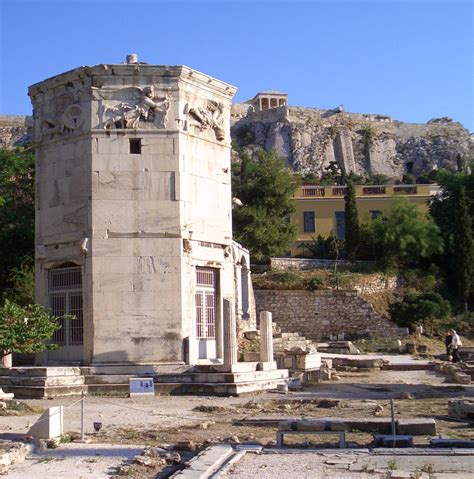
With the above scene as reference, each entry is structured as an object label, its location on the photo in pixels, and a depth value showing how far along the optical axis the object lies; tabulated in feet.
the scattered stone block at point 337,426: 34.63
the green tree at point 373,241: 153.48
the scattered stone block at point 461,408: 39.22
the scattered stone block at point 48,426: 32.50
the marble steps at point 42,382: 54.39
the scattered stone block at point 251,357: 70.22
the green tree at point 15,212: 101.76
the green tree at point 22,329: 45.70
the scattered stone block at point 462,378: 68.16
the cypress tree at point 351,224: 155.74
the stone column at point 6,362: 59.93
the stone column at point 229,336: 56.49
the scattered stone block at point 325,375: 70.35
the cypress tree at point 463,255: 141.08
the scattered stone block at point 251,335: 84.26
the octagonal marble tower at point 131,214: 59.57
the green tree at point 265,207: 148.15
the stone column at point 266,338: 62.95
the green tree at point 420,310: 127.24
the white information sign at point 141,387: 52.80
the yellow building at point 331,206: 184.24
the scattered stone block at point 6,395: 48.03
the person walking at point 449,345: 94.26
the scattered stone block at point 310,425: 33.88
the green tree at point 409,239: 148.66
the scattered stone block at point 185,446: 30.81
